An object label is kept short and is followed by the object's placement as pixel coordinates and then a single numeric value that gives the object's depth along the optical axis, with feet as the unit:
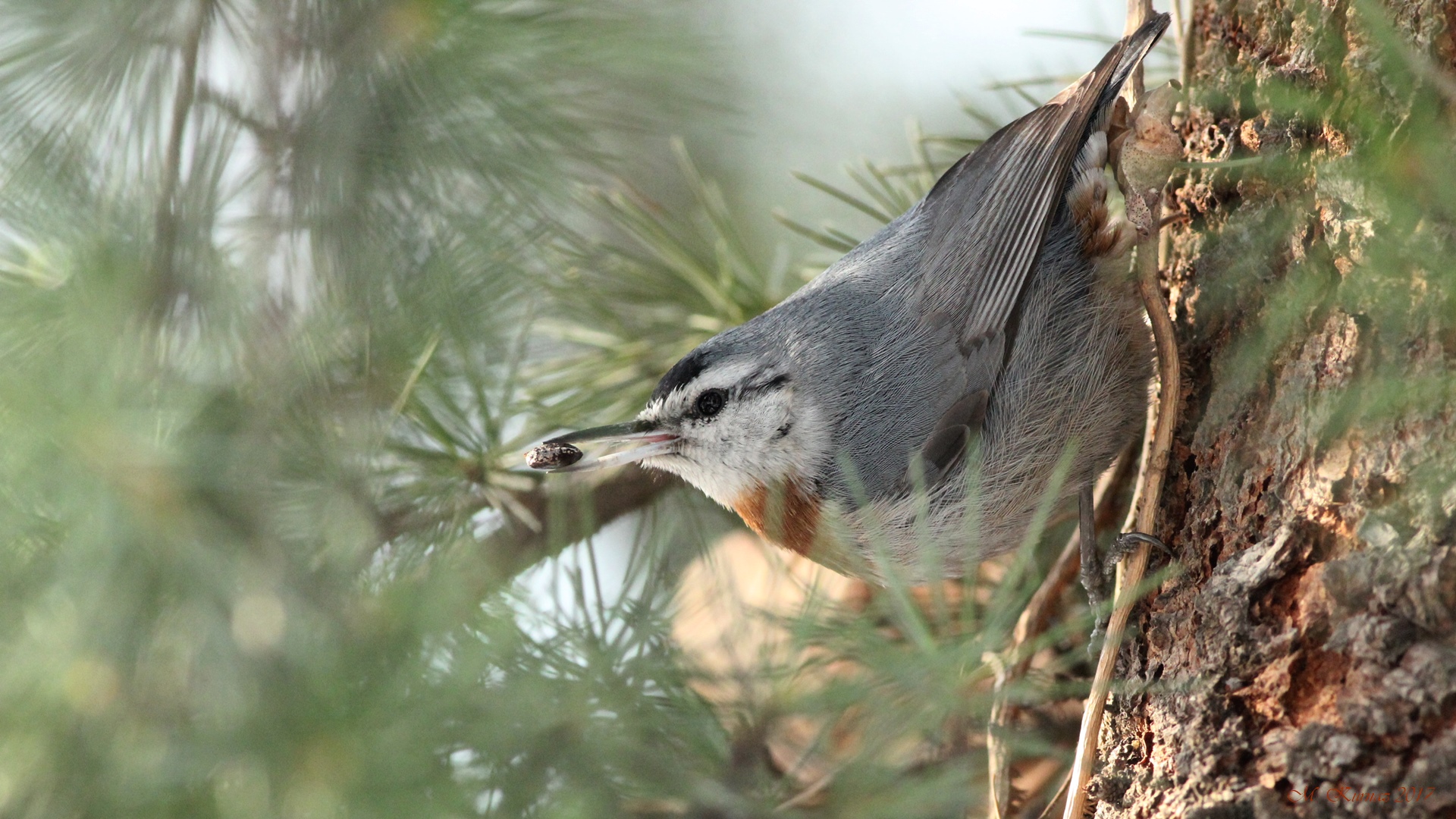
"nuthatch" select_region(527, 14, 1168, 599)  13.33
